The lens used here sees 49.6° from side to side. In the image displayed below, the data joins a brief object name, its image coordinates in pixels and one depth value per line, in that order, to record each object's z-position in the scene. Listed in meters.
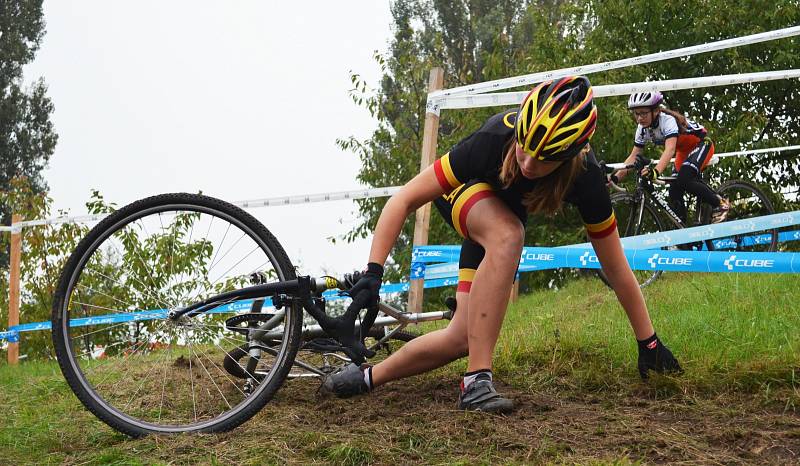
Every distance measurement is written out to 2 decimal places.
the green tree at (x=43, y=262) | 11.26
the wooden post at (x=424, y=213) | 6.75
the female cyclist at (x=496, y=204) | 3.32
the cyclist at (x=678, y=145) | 7.90
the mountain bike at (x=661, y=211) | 8.26
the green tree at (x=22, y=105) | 35.81
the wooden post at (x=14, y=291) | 9.98
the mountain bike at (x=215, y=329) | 3.73
